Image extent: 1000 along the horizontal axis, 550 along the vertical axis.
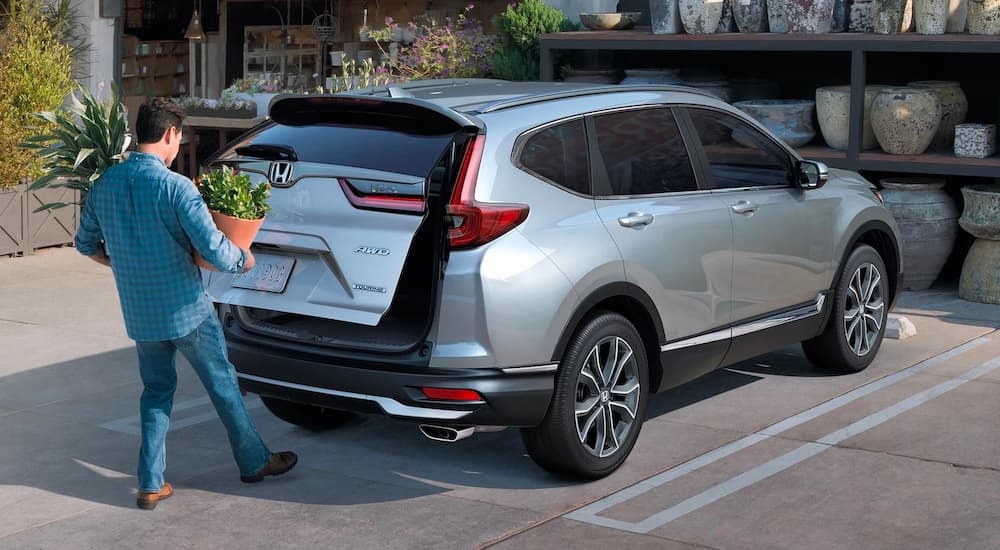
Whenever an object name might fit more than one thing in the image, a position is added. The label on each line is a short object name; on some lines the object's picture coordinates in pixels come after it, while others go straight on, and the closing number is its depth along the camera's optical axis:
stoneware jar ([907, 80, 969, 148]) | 11.16
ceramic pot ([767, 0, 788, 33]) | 11.34
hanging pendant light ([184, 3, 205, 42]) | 17.80
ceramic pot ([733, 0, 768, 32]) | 11.58
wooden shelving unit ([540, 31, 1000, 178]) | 10.34
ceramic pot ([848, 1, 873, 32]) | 11.20
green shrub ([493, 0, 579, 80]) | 12.81
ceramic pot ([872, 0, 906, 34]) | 10.70
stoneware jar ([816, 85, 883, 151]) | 11.27
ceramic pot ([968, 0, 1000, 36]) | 10.26
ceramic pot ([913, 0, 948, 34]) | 10.48
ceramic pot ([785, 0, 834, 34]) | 11.16
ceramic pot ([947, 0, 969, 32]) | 10.73
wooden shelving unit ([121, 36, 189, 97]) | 18.67
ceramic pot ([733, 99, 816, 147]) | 11.62
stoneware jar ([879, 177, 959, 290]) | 10.79
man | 5.61
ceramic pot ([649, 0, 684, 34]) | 11.88
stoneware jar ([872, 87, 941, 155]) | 10.77
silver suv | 5.67
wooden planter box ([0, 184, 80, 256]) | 12.07
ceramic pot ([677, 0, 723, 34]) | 11.66
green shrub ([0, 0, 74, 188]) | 12.20
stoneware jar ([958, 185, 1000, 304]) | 10.24
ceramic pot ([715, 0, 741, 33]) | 11.77
